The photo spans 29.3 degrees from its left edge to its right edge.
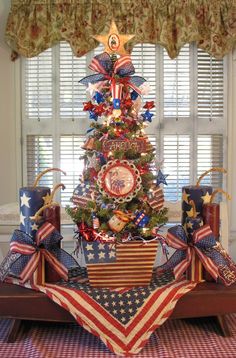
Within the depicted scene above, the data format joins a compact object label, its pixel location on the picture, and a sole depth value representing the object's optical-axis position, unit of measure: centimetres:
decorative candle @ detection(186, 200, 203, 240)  176
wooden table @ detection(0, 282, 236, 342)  161
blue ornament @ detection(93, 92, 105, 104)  183
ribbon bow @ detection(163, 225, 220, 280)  171
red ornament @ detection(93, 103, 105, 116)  182
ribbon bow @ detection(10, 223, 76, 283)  169
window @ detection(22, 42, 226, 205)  389
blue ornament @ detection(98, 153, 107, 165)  182
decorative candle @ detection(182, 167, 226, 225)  181
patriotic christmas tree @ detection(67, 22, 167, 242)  176
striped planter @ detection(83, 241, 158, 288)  172
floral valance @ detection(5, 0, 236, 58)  368
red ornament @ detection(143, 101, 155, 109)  188
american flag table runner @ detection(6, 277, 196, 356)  154
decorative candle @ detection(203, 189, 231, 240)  177
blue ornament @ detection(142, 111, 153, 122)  186
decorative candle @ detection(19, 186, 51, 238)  175
